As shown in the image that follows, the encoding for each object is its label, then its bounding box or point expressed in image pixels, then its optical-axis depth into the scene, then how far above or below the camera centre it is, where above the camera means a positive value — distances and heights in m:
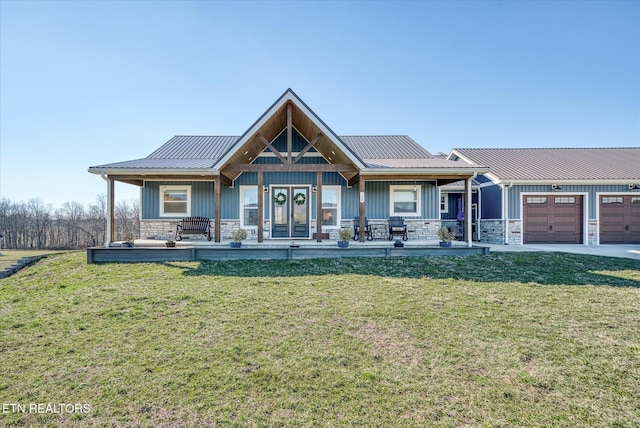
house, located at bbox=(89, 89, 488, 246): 11.05 +0.84
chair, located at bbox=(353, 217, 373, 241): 11.02 -0.49
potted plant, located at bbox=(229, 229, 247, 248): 8.31 -0.57
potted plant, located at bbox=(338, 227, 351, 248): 8.48 -0.59
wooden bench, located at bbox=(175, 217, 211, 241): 10.44 -0.35
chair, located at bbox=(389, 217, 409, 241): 10.80 -0.41
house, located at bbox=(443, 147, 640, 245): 11.82 +0.40
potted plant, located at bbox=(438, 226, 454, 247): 8.71 -0.61
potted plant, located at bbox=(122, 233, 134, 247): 8.63 -0.65
